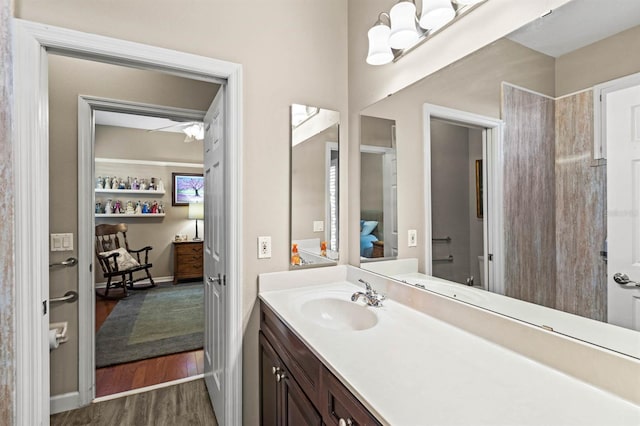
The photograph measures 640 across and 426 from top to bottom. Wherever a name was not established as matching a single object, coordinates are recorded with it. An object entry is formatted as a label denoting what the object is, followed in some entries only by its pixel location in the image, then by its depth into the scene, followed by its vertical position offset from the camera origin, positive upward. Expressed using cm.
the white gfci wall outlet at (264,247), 167 -19
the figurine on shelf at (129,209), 511 +7
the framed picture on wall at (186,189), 546 +44
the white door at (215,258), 175 -29
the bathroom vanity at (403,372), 67 -43
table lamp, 528 +5
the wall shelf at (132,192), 492 +36
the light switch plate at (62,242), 199 -18
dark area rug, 283 -126
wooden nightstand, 524 -81
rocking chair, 447 -69
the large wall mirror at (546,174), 77 +12
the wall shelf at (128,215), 486 -2
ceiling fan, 397 +109
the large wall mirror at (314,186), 174 +16
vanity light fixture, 117 +79
